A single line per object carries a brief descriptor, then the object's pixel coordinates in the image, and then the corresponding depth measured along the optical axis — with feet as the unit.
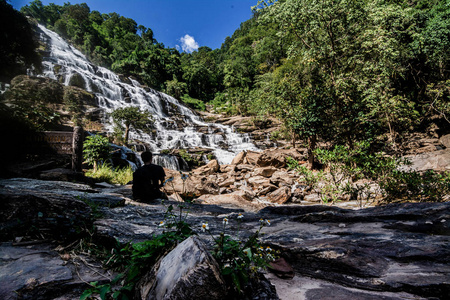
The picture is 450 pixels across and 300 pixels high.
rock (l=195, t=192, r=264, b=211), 22.00
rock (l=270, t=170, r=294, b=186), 30.83
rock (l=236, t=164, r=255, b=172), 40.96
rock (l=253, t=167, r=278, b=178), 35.83
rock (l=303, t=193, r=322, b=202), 25.13
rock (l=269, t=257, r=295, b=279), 6.09
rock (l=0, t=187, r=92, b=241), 7.20
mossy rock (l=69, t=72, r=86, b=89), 77.94
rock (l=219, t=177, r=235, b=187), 33.68
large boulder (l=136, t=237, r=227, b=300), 3.68
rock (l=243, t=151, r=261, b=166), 44.49
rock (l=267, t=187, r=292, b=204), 26.35
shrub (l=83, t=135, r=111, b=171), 28.66
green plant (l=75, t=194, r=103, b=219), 9.01
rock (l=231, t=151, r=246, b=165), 45.47
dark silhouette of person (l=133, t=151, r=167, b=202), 15.14
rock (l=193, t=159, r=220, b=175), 41.88
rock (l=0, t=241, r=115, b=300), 4.66
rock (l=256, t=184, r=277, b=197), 29.17
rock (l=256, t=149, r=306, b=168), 39.52
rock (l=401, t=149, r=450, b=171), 28.25
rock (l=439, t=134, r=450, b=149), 40.62
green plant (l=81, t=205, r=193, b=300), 4.26
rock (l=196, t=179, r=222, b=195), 27.50
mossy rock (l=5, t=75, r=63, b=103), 48.19
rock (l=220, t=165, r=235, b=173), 42.09
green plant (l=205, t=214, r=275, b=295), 4.01
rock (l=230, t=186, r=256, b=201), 26.27
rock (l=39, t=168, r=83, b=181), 20.21
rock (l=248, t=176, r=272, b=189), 31.41
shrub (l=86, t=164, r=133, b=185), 27.64
